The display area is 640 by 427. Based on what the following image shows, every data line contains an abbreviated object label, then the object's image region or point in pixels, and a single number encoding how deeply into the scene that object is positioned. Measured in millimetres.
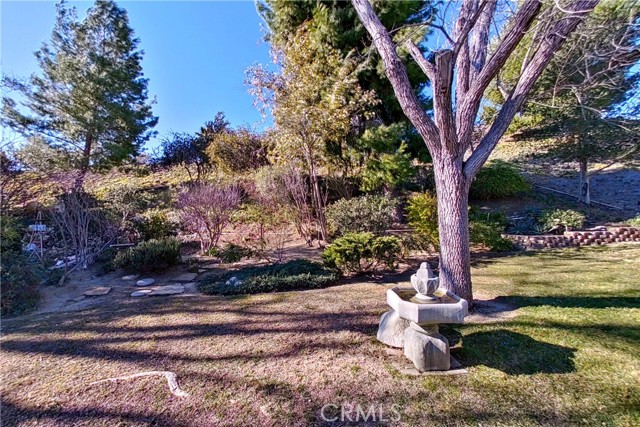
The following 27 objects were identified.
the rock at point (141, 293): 4204
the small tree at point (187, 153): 11750
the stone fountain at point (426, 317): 2055
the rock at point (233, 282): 4222
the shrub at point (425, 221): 5699
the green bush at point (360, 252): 4426
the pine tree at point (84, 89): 9352
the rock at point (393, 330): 2426
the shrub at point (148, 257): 5168
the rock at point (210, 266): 5422
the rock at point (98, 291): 4352
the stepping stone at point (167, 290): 4247
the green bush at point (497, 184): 9141
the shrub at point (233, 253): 5555
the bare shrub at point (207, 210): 6102
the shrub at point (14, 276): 3783
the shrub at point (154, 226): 6992
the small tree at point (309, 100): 6582
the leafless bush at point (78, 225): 5344
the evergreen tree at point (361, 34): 6891
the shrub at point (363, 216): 5930
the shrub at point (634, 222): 6879
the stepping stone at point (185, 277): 4898
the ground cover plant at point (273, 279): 4086
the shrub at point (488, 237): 6008
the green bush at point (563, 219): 6832
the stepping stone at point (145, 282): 4752
